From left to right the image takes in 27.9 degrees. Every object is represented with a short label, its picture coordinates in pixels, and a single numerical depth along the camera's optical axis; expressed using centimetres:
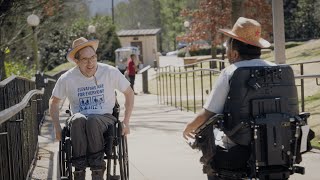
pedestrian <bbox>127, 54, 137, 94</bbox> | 2512
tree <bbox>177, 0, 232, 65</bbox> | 3294
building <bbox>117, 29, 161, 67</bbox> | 5900
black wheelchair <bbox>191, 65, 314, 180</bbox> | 427
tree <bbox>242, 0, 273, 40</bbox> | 3100
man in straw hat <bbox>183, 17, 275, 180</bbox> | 436
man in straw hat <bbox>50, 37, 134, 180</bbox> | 579
